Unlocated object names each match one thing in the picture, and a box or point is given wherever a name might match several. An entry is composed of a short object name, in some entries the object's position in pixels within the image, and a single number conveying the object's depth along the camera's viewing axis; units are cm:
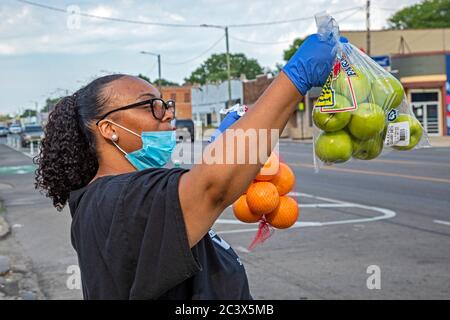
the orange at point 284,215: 251
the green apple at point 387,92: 211
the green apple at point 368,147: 216
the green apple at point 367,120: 204
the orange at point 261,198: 242
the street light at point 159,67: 5061
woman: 178
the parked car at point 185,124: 4260
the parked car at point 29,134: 4584
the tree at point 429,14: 6788
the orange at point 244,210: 249
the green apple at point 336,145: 212
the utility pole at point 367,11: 2684
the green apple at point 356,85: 197
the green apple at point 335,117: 198
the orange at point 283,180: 254
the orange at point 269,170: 248
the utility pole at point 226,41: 4052
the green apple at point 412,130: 224
